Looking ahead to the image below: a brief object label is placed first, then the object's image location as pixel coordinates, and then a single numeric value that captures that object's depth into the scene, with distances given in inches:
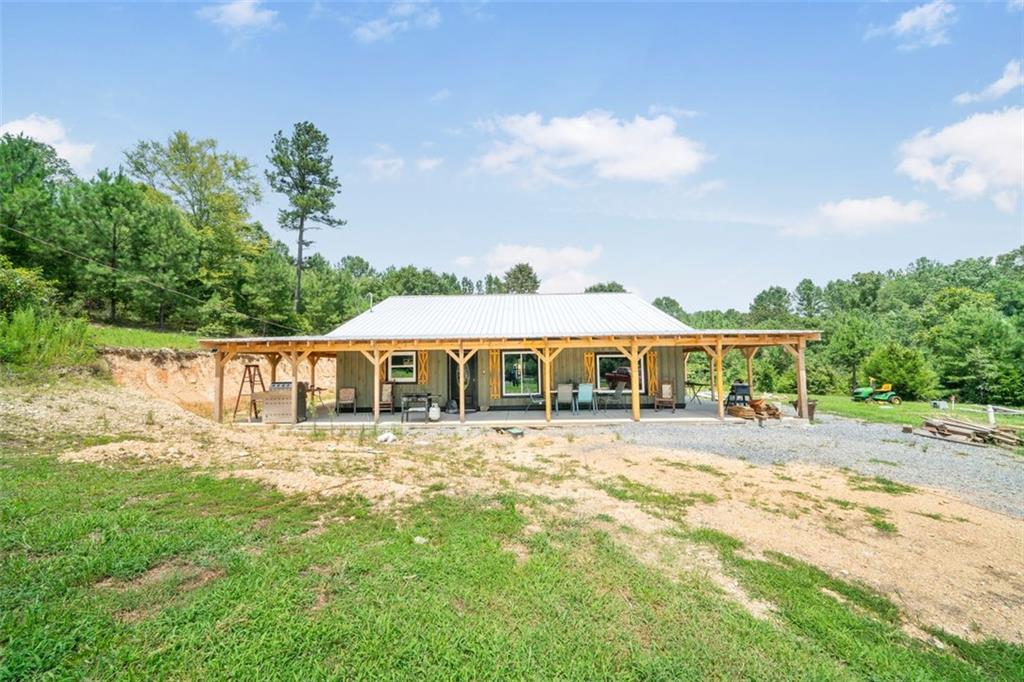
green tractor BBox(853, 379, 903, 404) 693.3
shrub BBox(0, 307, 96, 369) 439.5
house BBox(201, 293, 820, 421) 457.7
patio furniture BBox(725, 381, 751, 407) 502.9
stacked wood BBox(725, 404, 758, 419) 469.4
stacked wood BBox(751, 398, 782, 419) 468.6
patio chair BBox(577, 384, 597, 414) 497.4
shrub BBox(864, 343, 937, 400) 761.0
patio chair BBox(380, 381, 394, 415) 532.1
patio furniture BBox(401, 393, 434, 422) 471.2
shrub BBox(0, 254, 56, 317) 532.4
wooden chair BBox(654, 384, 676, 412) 522.0
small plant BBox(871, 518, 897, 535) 175.8
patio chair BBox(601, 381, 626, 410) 546.3
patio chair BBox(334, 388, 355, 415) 527.2
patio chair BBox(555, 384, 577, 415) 517.0
